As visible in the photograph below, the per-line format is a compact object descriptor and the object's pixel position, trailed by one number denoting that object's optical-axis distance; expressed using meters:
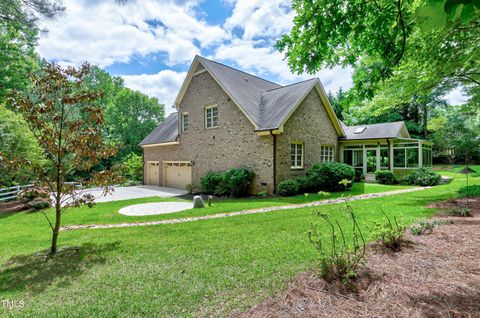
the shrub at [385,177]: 16.38
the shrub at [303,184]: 12.72
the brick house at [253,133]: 12.96
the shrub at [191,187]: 15.90
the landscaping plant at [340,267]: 3.21
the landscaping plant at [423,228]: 5.06
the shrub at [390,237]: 4.29
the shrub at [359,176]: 18.17
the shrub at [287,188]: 12.09
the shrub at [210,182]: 14.10
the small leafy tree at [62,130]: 5.07
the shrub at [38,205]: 10.09
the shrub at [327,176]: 12.96
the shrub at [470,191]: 9.62
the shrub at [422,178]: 15.24
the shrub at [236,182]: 12.73
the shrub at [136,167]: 22.48
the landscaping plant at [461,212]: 6.54
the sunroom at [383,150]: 17.39
